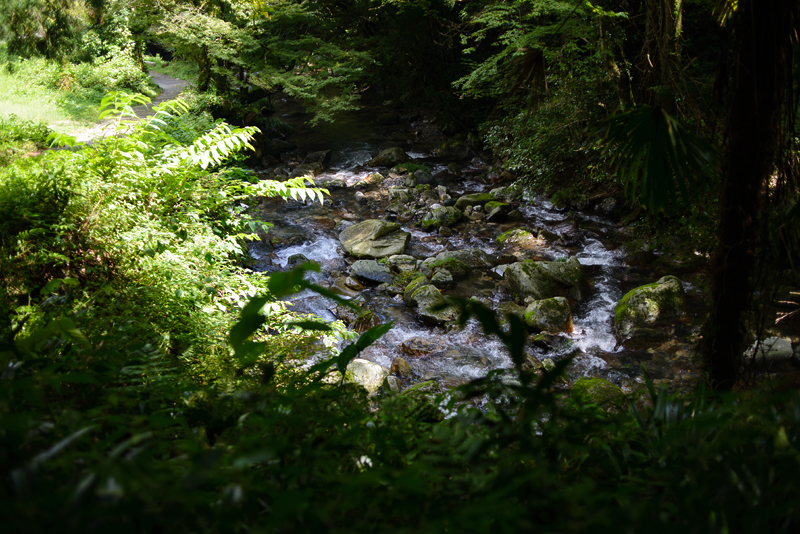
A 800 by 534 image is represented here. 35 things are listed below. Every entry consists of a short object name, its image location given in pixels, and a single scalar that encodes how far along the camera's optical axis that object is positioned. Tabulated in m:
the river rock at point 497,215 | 9.59
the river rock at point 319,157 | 13.60
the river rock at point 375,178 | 12.34
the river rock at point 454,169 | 12.77
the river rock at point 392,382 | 4.92
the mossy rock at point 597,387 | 4.12
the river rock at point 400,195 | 10.95
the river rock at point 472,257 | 7.88
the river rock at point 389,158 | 13.59
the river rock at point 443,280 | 7.26
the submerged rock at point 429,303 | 6.27
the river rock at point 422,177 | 12.02
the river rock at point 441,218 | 9.53
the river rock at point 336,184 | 12.04
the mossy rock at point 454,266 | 7.53
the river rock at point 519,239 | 8.49
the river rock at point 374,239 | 8.31
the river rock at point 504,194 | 10.41
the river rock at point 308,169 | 12.65
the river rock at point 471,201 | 10.26
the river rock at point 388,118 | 18.23
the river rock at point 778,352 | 4.73
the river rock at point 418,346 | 5.79
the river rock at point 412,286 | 6.83
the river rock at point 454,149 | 14.51
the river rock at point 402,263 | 7.79
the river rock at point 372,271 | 7.52
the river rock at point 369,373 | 4.78
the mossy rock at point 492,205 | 9.80
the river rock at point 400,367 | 5.38
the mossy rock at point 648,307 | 5.87
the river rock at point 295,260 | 7.86
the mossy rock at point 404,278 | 7.37
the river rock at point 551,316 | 6.03
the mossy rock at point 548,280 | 6.68
